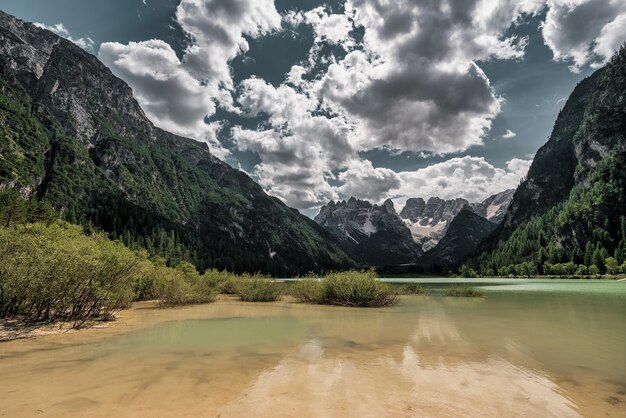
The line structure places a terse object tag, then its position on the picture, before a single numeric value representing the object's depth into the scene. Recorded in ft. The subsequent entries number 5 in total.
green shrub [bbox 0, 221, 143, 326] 74.02
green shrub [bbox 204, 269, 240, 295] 202.32
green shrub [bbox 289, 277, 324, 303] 143.64
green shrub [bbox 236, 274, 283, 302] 162.20
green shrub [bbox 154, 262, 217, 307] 136.98
